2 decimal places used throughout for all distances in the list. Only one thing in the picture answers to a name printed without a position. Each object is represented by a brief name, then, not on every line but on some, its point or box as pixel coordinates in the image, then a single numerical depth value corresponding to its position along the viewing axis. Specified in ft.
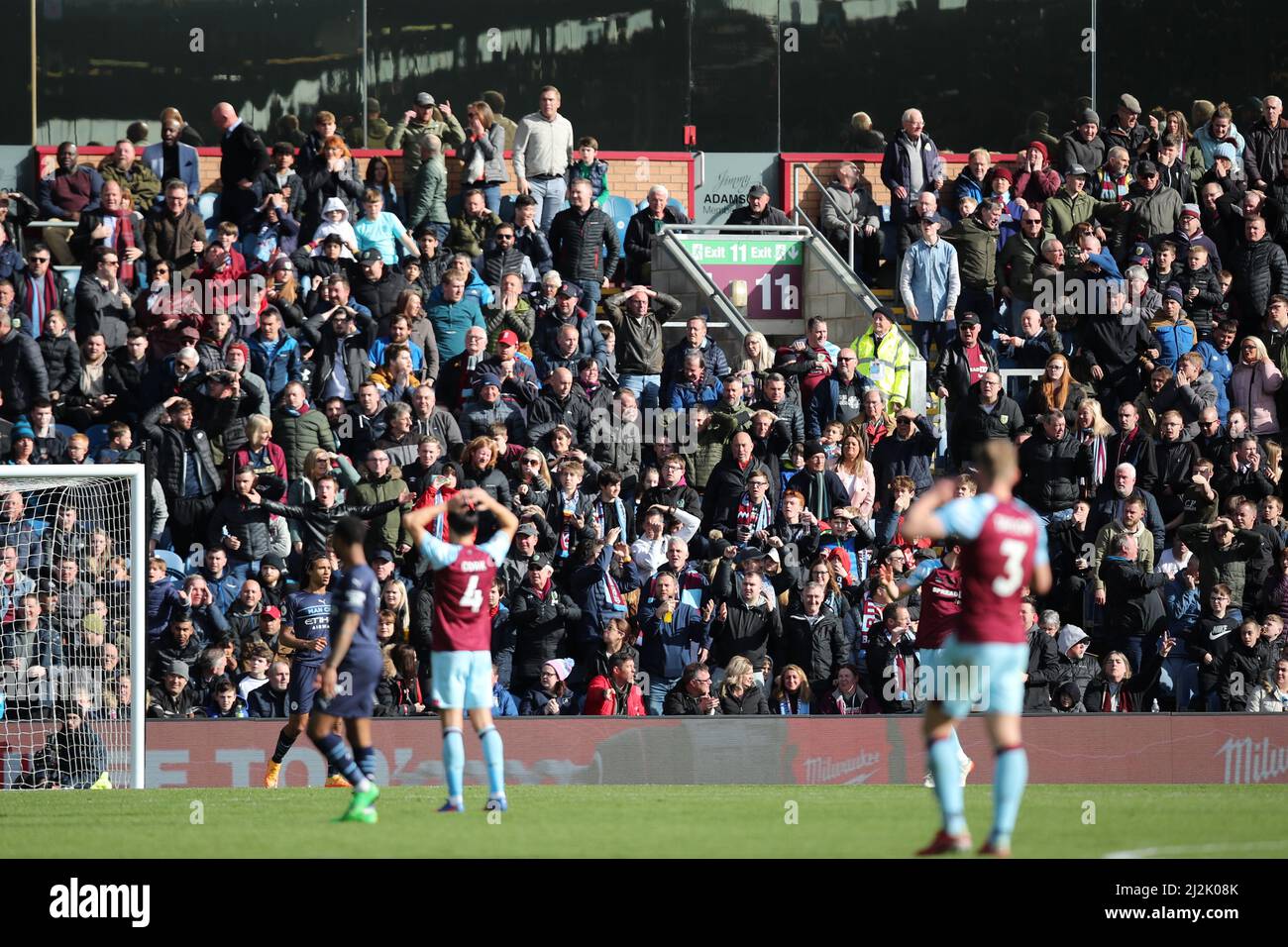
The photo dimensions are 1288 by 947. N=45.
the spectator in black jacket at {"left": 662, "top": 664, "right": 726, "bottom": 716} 54.44
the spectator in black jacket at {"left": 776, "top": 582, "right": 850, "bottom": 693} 55.26
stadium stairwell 73.26
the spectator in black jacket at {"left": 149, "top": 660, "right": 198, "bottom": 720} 53.57
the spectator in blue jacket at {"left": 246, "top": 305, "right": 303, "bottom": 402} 61.98
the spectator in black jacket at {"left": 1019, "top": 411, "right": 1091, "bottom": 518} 60.85
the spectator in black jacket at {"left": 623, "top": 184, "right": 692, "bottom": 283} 72.33
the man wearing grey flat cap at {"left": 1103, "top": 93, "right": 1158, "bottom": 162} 77.56
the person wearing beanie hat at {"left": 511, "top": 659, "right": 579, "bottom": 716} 54.80
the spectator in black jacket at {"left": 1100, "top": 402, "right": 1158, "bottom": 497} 61.72
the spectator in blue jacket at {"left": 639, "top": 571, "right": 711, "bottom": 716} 55.77
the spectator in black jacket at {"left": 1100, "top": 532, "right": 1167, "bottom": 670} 57.36
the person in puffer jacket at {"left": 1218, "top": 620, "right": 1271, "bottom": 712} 56.03
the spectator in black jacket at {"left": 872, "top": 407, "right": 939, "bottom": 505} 61.41
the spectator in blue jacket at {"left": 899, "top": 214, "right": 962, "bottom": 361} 69.62
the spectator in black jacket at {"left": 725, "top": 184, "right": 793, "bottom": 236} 74.79
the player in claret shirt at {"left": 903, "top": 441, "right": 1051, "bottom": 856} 30.99
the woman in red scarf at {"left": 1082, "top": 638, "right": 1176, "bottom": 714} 56.44
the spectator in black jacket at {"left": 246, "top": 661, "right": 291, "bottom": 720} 53.88
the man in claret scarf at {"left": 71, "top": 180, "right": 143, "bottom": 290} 66.69
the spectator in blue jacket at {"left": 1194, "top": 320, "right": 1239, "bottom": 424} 65.36
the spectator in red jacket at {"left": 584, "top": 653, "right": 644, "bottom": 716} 54.34
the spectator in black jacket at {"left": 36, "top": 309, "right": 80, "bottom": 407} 60.95
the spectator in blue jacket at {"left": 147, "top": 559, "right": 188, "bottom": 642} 54.54
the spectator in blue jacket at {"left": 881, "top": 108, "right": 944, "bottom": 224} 75.31
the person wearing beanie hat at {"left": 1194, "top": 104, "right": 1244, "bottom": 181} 76.69
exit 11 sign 75.61
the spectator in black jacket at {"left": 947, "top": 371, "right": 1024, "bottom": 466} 62.44
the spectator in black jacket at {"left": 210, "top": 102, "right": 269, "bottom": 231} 69.31
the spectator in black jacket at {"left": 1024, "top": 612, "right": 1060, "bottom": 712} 55.98
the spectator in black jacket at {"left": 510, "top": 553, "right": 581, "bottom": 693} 54.95
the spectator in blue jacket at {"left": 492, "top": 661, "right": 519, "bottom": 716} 54.65
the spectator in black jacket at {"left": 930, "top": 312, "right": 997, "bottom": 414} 65.77
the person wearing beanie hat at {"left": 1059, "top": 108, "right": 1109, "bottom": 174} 76.59
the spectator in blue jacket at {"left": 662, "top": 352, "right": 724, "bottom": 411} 63.21
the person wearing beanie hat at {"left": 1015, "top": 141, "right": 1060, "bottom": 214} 74.43
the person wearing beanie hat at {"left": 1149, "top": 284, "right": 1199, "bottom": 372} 66.64
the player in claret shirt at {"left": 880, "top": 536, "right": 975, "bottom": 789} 47.39
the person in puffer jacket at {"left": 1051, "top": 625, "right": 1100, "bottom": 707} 56.29
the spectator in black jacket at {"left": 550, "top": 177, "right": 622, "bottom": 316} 69.15
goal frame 50.57
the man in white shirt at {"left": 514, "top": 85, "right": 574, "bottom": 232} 73.41
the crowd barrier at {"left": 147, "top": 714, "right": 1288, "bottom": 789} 52.90
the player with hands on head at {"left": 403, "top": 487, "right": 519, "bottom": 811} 38.17
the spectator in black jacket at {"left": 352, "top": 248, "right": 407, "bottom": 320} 64.59
